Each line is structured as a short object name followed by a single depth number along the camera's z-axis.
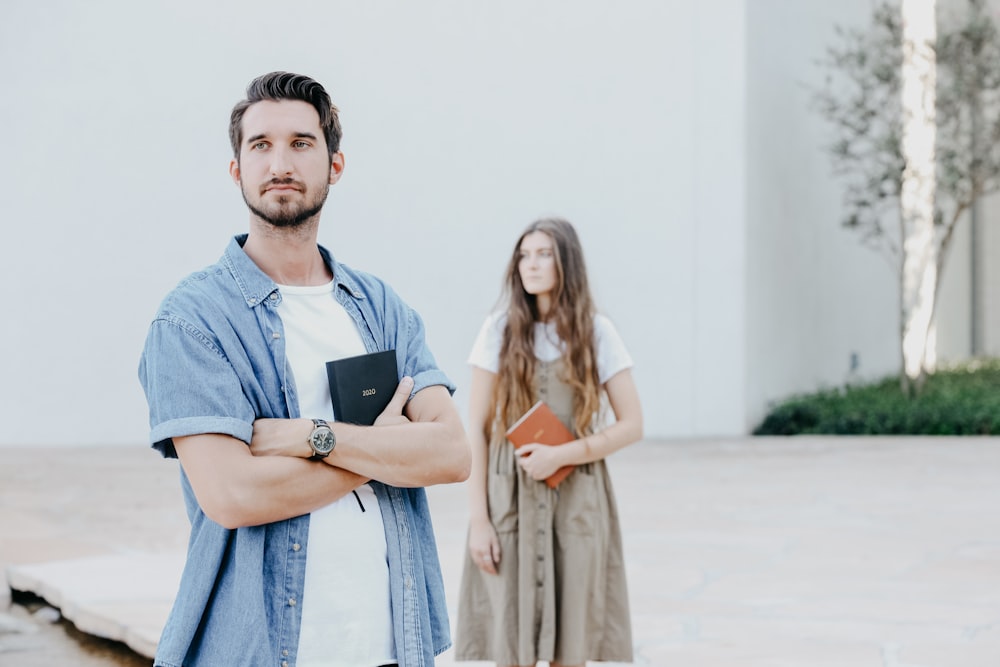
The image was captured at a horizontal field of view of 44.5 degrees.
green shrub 12.34
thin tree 13.20
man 1.97
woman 3.64
